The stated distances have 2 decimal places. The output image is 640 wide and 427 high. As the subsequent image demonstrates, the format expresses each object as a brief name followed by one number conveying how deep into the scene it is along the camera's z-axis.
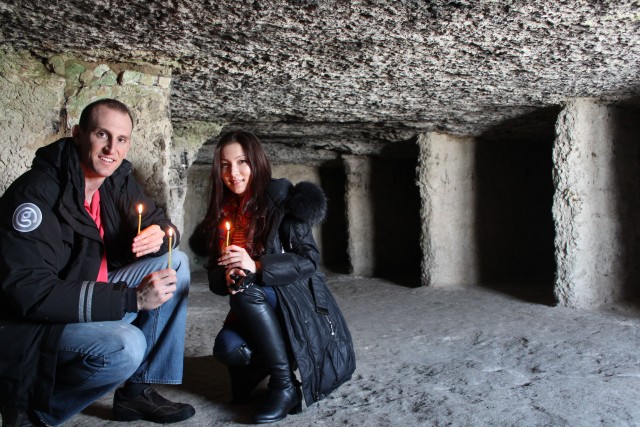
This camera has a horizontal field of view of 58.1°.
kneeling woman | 2.21
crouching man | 1.74
